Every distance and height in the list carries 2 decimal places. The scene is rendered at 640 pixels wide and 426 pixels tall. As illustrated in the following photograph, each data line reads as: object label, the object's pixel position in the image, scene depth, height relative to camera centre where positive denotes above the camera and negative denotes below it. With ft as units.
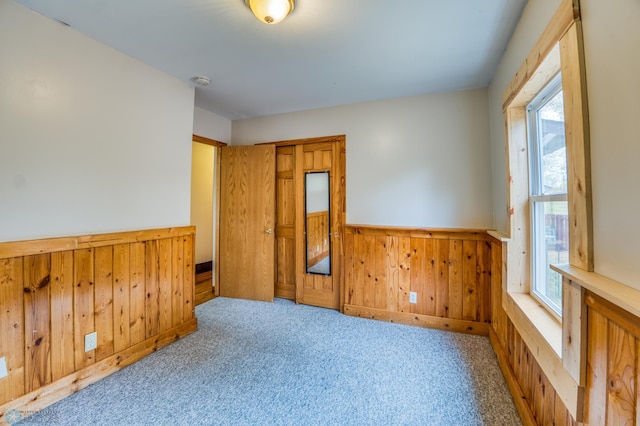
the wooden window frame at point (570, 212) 3.15 +0.02
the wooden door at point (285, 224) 11.62 -0.40
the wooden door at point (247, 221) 11.31 -0.27
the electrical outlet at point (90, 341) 6.10 -3.01
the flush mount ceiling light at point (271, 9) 4.88 +4.03
